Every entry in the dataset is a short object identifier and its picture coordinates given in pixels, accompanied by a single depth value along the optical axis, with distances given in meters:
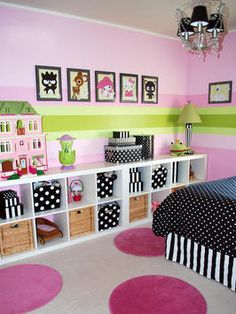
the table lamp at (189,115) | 4.08
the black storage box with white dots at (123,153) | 3.51
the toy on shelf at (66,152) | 3.18
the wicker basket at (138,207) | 3.62
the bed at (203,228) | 2.29
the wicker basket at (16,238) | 2.76
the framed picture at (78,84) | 3.34
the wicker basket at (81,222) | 3.17
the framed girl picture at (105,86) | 3.56
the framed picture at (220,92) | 3.96
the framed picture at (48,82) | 3.12
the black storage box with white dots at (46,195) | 2.97
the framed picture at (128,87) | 3.78
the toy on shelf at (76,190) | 3.33
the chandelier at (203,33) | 2.18
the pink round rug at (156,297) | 2.07
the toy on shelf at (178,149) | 4.07
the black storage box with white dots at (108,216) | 3.37
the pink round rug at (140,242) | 2.95
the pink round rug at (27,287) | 2.15
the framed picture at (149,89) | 3.98
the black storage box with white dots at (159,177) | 3.76
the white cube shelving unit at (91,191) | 2.88
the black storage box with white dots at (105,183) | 3.36
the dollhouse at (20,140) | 2.83
